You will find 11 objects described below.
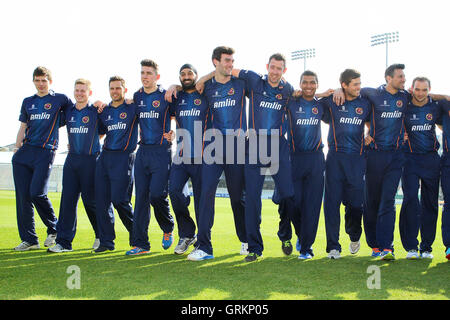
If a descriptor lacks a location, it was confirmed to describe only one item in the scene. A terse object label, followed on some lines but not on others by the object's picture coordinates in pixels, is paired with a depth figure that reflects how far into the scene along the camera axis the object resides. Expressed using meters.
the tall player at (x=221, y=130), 11.14
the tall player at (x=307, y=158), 11.75
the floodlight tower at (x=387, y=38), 75.28
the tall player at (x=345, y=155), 11.82
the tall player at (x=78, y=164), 12.98
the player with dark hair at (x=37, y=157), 13.16
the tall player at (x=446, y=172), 12.17
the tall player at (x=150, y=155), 12.05
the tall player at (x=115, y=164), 12.58
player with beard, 11.70
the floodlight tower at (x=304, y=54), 84.93
